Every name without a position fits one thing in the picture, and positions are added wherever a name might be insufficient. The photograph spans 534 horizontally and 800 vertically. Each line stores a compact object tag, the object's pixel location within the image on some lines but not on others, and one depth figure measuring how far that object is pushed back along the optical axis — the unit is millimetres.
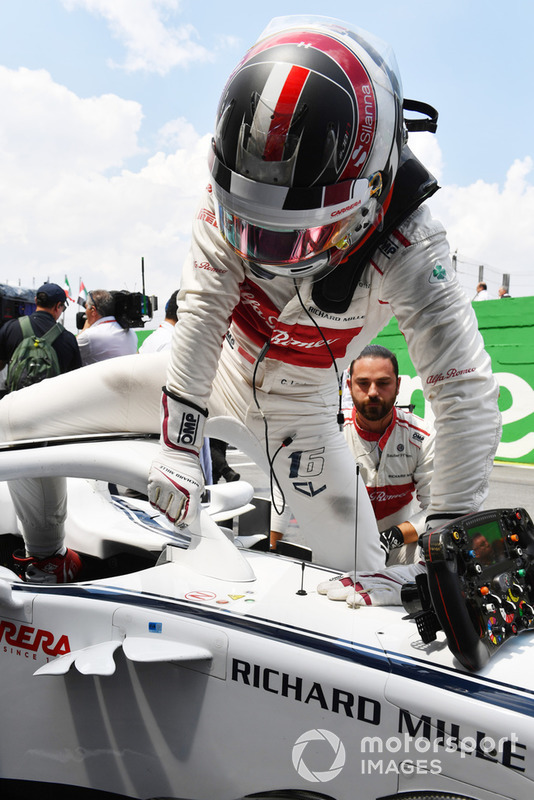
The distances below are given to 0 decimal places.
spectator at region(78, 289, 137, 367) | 4312
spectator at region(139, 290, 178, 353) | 4219
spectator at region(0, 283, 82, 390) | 4059
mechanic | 2973
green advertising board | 7465
